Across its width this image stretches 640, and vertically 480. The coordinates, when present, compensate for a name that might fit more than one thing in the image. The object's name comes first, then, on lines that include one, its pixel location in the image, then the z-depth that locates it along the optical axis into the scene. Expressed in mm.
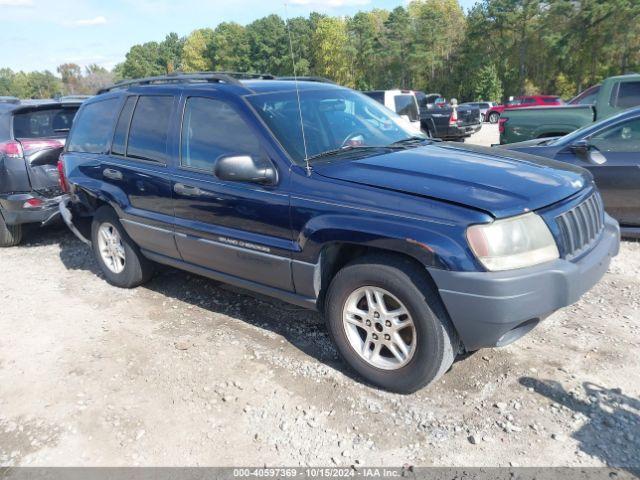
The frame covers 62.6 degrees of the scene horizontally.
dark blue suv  2785
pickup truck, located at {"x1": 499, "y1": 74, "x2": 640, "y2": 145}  8477
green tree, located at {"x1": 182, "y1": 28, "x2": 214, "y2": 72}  92500
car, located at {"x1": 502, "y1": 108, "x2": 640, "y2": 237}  5477
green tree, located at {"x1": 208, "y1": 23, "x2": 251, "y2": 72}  83125
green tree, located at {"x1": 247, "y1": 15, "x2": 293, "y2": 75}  76000
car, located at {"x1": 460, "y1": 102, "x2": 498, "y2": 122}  35781
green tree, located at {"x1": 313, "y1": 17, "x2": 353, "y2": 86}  61000
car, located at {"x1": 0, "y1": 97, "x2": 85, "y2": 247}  6395
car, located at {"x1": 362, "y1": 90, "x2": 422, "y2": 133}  13188
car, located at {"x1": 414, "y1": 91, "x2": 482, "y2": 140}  16398
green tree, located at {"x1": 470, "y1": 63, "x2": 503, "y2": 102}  55719
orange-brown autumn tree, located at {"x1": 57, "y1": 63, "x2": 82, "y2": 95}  114744
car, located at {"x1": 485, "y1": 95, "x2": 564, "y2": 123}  32125
